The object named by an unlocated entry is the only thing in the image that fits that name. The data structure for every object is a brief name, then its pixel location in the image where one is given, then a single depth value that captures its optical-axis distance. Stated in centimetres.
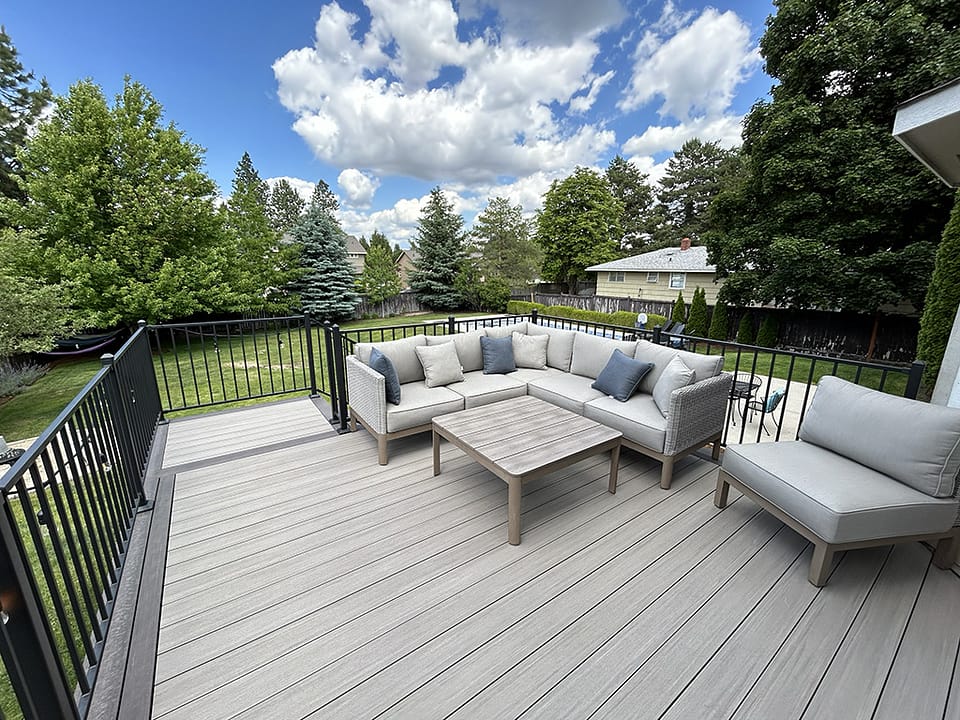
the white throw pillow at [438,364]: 391
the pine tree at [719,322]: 1136
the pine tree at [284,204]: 2808
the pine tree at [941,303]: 544
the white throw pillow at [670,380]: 303
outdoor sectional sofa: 295
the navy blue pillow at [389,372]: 340
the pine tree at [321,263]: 1355
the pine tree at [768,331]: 1048
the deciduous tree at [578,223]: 1978
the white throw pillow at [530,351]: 453
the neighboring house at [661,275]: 1434
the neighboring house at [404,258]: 3738
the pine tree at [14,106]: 1002
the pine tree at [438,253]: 1681
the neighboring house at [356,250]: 3033
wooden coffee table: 236
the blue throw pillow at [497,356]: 436
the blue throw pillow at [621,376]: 345
